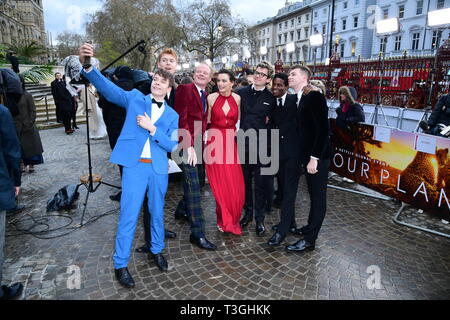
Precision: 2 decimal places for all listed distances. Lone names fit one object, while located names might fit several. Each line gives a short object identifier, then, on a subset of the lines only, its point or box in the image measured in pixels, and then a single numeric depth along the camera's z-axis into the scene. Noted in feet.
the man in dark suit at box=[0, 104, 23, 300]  8.55
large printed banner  13.89
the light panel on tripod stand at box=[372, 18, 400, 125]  28.04
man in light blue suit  9.56
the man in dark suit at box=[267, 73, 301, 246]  12.21
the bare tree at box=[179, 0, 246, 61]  142.92
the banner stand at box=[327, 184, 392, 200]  18.22
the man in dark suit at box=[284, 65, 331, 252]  10.88
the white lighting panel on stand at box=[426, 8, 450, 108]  24.81
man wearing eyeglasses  13.23
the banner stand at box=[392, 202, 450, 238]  13.73
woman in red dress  12.94
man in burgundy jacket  11.77
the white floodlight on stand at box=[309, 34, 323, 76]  39.73
